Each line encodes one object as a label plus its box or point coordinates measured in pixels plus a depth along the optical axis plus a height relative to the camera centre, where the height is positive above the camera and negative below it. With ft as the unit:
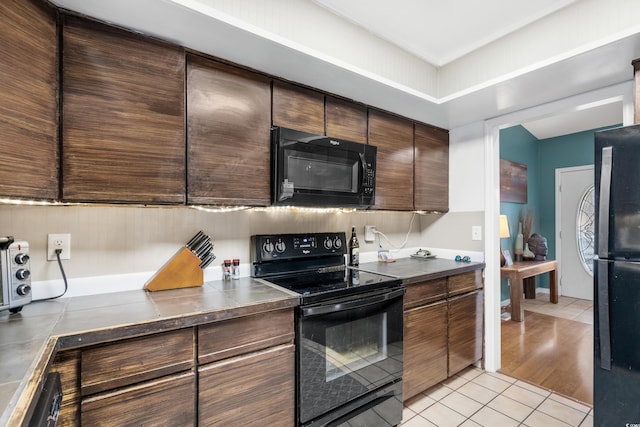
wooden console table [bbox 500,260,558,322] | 11.90 -2.35
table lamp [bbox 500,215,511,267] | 12.77 -0.53
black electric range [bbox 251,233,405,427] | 5.03 -2.11
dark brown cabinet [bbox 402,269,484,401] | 6.77 -2.67
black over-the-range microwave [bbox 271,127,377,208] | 5.72 +0.90
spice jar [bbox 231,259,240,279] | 6.20 -1.07
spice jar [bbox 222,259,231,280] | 6.11 -1.07
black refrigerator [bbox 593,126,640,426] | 4.74 -0.98
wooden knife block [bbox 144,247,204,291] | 5.32 -1.02
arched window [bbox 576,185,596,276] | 15.00 -0.65
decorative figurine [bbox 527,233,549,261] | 14.28 -1.40
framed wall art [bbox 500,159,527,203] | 13.71 +1.58
